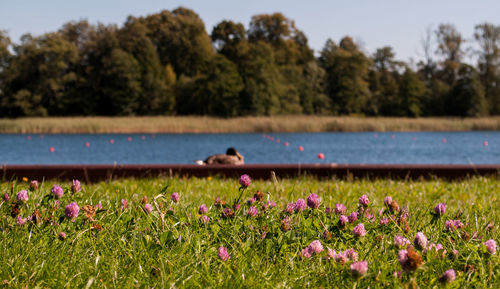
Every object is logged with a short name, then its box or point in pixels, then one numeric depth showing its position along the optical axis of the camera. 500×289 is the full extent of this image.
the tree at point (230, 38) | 57.50
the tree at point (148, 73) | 53.50
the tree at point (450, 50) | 56.62
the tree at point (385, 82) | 58.41
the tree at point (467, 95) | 52.00
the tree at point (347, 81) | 58.62
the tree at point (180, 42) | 58.69
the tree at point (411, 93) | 55.97
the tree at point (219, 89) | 50.84
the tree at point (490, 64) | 52.19
